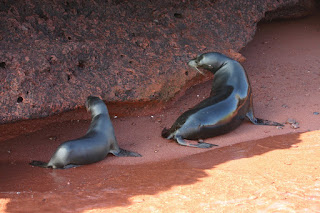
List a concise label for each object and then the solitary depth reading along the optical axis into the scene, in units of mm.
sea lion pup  9875
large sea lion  11414
